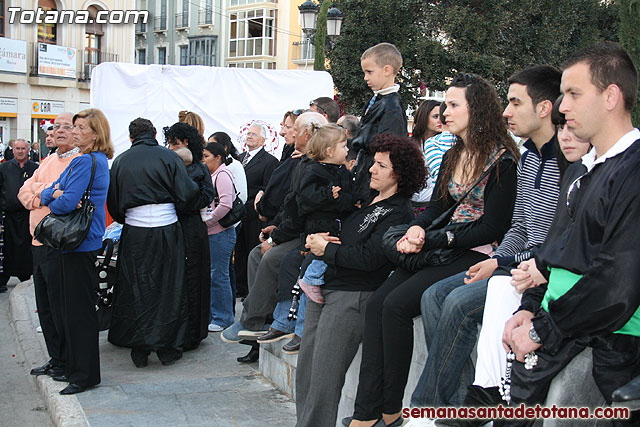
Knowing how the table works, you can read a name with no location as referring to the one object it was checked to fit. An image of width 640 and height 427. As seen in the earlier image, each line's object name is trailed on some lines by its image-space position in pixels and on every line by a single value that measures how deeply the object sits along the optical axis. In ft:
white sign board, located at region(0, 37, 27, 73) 105.50
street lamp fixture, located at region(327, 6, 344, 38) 53.78
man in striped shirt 11.56
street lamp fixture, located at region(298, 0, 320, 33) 55.31
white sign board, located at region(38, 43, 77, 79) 110.01
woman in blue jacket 18.48
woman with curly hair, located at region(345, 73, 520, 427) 12.85
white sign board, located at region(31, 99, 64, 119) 110.01
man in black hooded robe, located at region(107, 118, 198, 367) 20.20
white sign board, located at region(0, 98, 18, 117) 105.91
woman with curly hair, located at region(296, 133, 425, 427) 14.26
